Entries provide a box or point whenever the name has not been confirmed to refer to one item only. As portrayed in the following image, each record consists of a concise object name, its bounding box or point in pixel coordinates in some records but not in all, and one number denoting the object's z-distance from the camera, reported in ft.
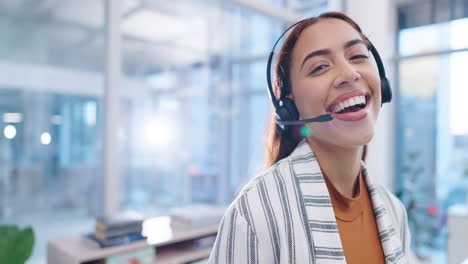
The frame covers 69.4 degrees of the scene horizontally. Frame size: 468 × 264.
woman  2.22
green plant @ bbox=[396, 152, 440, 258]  10.12
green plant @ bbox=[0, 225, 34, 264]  3.55
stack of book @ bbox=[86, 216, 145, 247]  5.13
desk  4.81
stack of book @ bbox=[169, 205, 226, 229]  6.21
